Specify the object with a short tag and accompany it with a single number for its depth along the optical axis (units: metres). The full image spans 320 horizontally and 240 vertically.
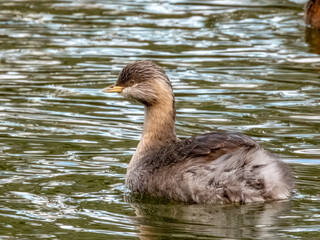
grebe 17.95
